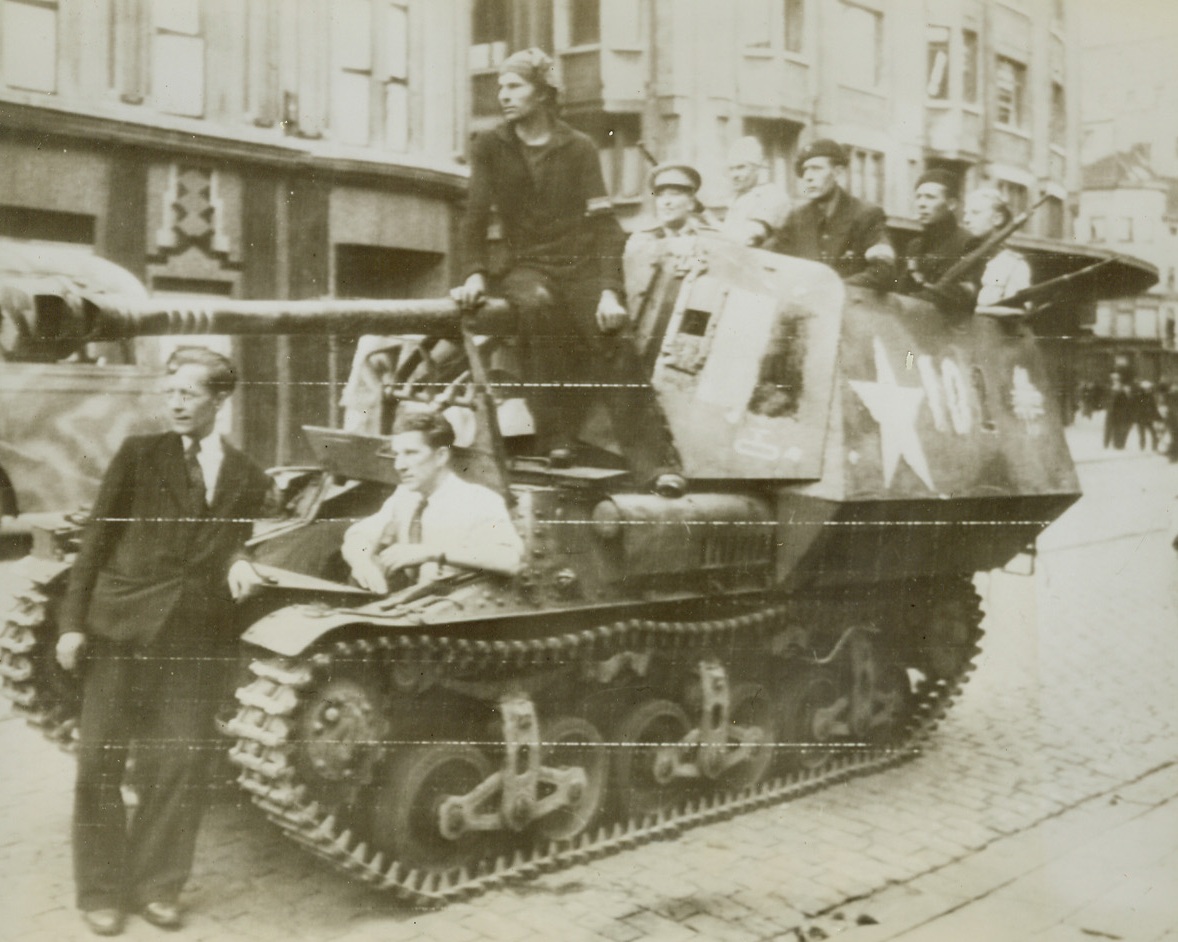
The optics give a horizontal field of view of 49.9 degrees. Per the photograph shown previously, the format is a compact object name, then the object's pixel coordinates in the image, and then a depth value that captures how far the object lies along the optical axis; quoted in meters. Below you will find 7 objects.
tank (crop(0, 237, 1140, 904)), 4.52
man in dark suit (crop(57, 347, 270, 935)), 4.42
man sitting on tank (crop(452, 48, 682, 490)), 5.08
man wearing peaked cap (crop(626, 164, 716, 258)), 5.48
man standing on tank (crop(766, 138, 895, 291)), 5.65
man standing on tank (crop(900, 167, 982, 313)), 5.73
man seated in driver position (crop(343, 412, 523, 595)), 4.81
